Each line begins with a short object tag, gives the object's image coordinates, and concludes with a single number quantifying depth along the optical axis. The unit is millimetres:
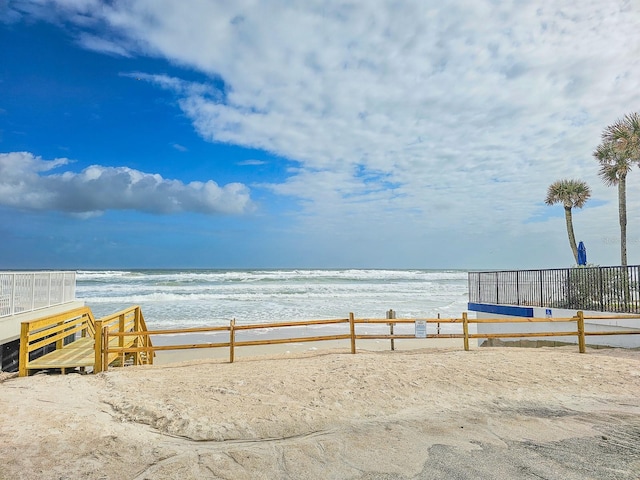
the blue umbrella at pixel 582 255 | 16594
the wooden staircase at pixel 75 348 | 8875
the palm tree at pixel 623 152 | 17516
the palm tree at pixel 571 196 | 22362
